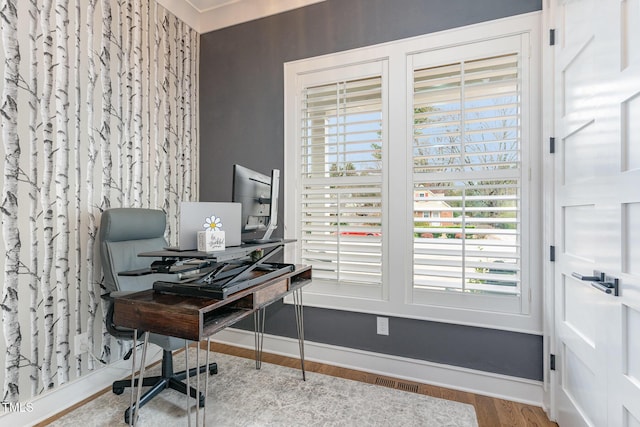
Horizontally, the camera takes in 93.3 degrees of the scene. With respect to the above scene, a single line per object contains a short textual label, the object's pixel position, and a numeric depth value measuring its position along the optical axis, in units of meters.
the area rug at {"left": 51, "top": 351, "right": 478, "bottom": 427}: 1.79
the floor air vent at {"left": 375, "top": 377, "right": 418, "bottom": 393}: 2.15
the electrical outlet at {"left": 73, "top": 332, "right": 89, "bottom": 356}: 2.01
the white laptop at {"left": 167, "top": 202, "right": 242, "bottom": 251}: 1.38
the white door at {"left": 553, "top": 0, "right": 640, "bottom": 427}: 1.13
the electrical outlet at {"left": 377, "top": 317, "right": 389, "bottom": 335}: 2.36
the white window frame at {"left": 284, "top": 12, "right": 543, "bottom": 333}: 1.98
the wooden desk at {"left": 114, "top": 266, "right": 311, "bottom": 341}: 1.24
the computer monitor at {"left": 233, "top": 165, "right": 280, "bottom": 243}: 1.70
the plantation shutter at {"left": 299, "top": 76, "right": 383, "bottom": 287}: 2.40
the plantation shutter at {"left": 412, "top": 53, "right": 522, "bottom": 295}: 2.04
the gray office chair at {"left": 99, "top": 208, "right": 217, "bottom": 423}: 1.87
